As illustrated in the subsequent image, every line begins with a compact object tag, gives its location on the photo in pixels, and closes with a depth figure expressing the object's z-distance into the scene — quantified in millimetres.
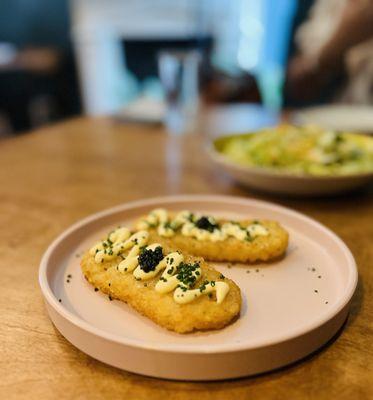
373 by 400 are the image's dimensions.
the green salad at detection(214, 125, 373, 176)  474
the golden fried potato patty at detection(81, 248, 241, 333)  249
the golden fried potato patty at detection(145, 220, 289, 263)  328
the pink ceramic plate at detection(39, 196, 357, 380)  225
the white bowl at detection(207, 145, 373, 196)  434
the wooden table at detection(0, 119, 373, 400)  230
